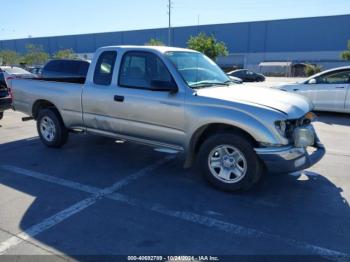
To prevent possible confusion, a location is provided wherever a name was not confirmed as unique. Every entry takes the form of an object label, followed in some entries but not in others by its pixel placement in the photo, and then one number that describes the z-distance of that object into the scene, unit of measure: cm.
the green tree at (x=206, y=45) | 4684
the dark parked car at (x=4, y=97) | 958
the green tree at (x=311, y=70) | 4937
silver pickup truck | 434
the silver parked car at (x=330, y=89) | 1033
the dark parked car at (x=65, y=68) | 1148
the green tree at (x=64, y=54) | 5423
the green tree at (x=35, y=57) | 5459
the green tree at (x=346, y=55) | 4906
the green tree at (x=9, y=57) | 5566
